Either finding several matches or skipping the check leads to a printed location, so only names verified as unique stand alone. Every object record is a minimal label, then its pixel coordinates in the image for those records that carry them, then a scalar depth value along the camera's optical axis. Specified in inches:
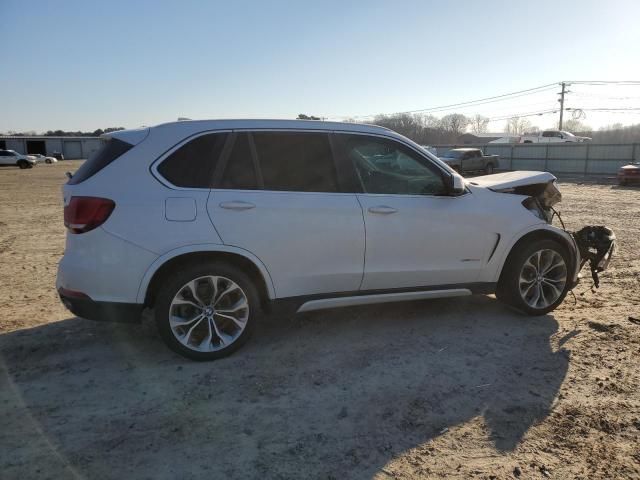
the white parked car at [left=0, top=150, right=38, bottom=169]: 1923.0
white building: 3198.8
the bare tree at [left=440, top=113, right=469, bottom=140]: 3819.4
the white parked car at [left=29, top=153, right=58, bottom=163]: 2435.9
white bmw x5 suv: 146.7
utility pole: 2684.5
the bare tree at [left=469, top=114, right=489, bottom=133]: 4109.3
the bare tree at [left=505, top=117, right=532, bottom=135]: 3952.0
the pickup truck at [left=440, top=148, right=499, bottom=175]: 1258.0
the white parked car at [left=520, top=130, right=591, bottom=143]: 1929.1
